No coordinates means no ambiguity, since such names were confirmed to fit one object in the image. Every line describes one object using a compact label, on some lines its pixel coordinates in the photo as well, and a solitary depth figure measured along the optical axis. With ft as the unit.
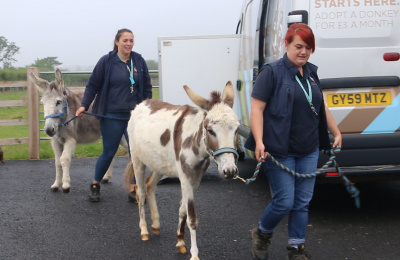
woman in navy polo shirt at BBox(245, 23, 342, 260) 15.28
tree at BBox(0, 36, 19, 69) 110.22
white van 19.52
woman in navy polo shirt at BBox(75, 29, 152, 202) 24.31
